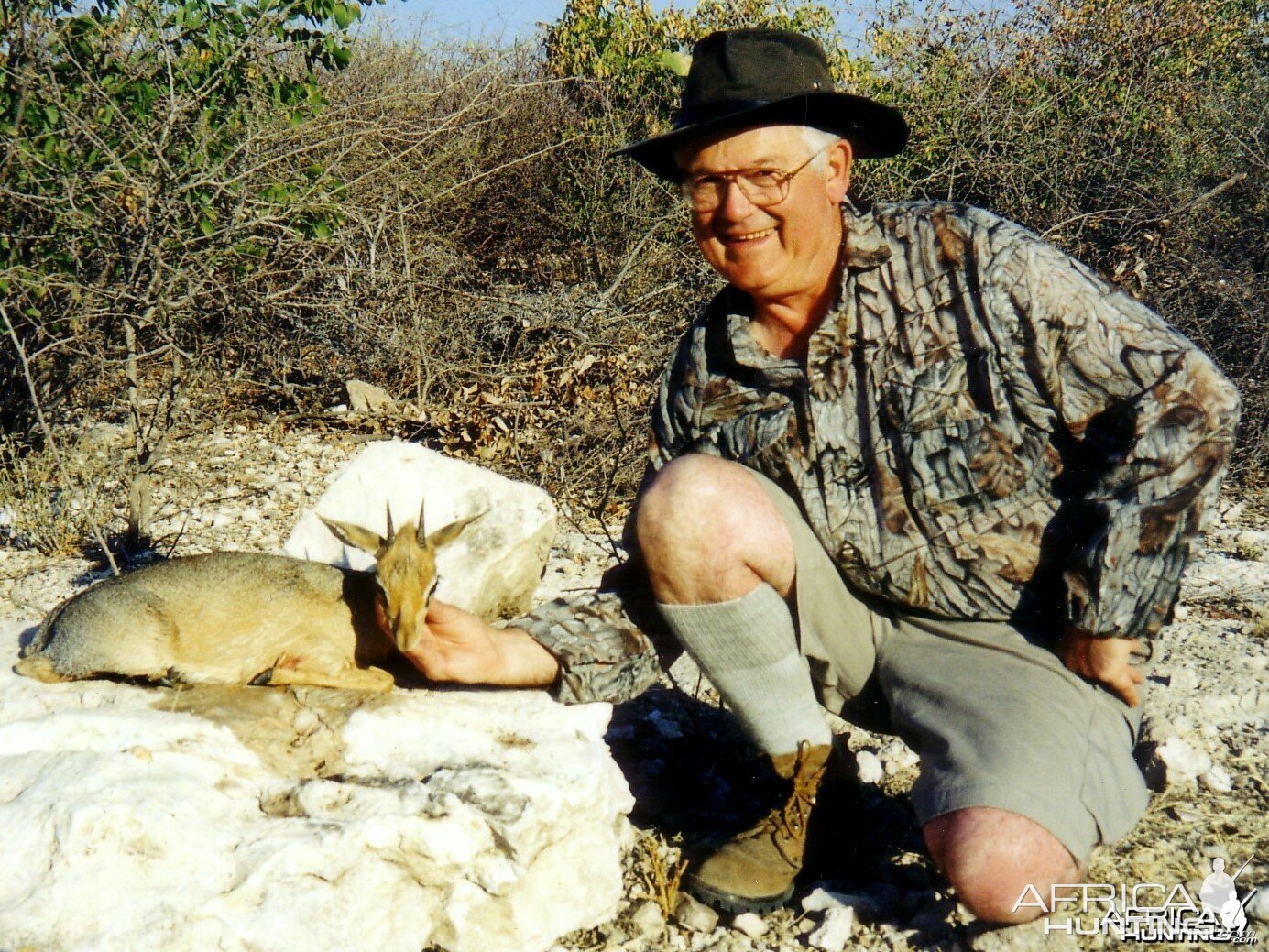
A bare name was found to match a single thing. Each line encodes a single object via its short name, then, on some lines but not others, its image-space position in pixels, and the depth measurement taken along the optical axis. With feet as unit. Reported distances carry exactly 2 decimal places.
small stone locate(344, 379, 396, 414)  25.20
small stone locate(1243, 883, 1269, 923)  10.02
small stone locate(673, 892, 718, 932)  10.77
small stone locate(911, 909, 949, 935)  10.29
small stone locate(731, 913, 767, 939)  10.67
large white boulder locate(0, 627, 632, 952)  8.61
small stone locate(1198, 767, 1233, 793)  12.66
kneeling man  10.00
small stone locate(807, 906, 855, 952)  10.20
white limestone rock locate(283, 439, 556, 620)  15.08
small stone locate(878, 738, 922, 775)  13.71
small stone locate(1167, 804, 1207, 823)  12.10
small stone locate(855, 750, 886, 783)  13.46
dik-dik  11.98
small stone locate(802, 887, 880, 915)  10.68
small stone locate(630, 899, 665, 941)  10.68
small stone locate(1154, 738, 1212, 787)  12.76
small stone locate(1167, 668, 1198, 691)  14.85
